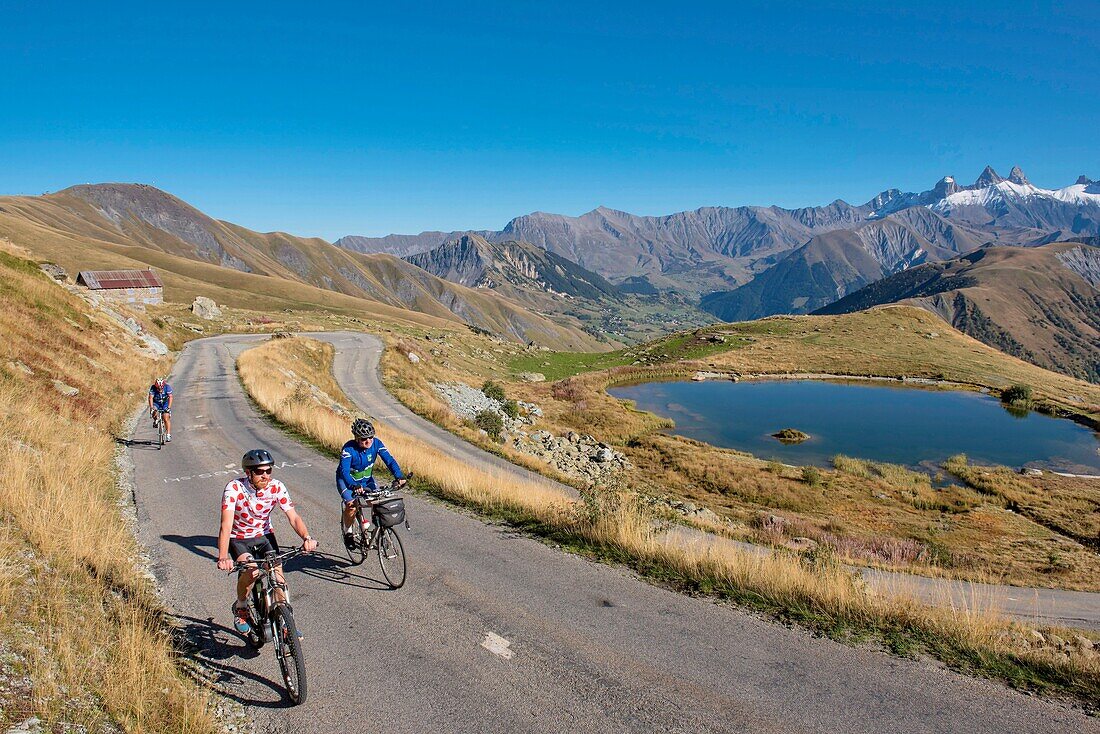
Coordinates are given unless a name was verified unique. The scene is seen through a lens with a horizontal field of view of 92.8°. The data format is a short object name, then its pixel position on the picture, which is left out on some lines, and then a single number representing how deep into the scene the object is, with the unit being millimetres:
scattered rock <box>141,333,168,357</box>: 40281
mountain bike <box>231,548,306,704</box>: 6266
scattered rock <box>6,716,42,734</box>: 4773
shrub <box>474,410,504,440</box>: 34231
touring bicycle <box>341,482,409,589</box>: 9195
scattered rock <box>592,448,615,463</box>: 34750
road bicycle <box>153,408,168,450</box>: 19656
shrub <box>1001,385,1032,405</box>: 58516
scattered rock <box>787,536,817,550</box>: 19439
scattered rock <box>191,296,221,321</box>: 69562
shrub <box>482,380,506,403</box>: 48219
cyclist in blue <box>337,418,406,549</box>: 9734
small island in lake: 44716
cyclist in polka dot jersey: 6953
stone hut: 63969
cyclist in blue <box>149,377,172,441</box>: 19453
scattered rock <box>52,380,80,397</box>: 20569
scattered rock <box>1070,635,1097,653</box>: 8870
